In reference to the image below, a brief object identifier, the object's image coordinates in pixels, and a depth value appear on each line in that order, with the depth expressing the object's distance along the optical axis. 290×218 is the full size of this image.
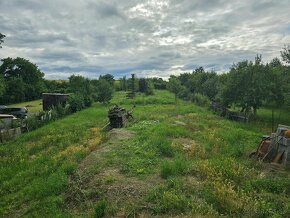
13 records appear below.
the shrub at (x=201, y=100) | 32.85
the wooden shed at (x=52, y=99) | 27.06
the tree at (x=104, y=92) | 32.76
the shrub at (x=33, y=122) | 16.85
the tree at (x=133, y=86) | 43.50
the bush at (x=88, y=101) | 30.65
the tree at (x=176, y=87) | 45.39
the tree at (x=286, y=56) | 21.06
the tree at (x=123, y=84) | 57.31
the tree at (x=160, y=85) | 69.98
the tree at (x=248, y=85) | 21.03
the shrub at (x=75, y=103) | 26.36
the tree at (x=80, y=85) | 32.45
